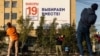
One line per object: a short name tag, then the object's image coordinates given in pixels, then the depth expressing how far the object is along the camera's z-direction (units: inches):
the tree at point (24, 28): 1928.5
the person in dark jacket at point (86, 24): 391.2
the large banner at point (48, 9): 3523.6
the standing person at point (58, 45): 916.3
